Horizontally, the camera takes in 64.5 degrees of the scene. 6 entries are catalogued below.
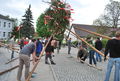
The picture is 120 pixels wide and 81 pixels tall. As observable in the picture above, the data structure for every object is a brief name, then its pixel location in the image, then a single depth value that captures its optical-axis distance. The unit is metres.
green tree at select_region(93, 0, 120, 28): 26.78
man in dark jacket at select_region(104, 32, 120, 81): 3.37
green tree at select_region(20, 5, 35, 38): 30.43
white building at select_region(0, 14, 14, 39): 31.61
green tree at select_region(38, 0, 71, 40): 5.34
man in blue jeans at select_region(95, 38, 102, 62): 6.97
